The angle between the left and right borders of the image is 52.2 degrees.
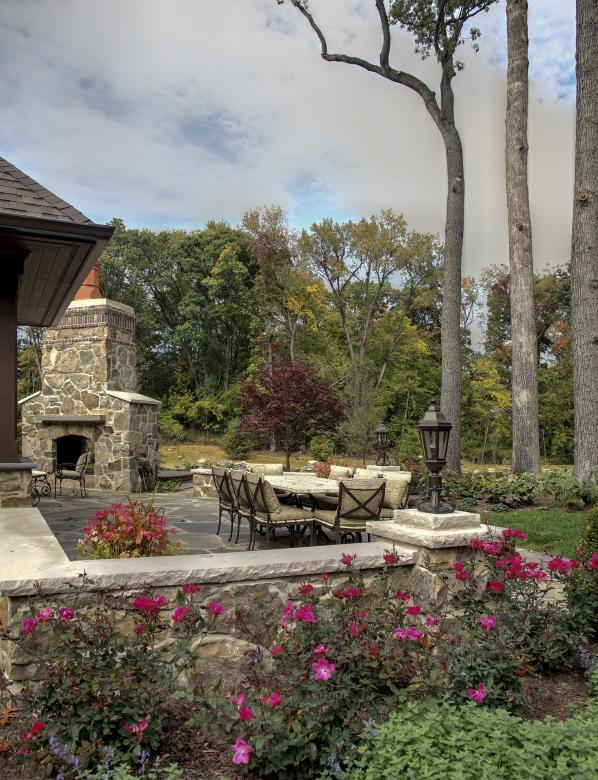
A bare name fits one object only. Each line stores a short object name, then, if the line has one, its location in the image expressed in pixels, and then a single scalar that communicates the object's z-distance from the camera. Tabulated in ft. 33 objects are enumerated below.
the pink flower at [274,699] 6.81
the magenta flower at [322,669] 7.19
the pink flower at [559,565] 10.97
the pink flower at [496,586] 10.27
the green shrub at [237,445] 64.39
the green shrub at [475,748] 6.06
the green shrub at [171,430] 72.33
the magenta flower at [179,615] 7.95
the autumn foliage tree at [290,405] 41.09
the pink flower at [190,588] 8.57
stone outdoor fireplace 39.70
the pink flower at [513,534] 11.14
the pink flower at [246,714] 6.55
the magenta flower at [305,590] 8.96
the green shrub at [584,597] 11.21
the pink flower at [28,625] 7.41
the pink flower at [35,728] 6.99
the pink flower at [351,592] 8.94
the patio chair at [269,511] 18.52
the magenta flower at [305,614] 8.04
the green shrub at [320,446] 58.38
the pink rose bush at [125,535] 12.33
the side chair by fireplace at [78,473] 34.06
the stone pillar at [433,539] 11.67
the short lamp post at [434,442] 12.55
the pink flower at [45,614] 7.68
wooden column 16.81
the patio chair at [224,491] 21.86
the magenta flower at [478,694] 7.83
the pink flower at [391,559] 10.64
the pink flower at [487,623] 8.82
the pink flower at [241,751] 6.35
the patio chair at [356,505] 17.95
